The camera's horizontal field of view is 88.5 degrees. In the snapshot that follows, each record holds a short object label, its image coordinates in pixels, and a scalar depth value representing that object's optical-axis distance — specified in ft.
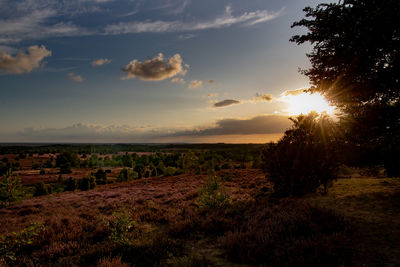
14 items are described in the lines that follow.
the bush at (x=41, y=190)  112.27
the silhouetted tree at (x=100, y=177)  180.08
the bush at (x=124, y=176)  189.32
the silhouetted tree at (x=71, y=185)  139.33
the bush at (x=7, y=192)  68.08
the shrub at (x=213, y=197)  37.91
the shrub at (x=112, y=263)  15.90
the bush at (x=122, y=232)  21.86
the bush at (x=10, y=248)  18.74
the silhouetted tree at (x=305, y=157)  39.71
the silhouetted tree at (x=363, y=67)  25.46
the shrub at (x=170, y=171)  181.41
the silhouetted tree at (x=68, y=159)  325.01
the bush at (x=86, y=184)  139.64
